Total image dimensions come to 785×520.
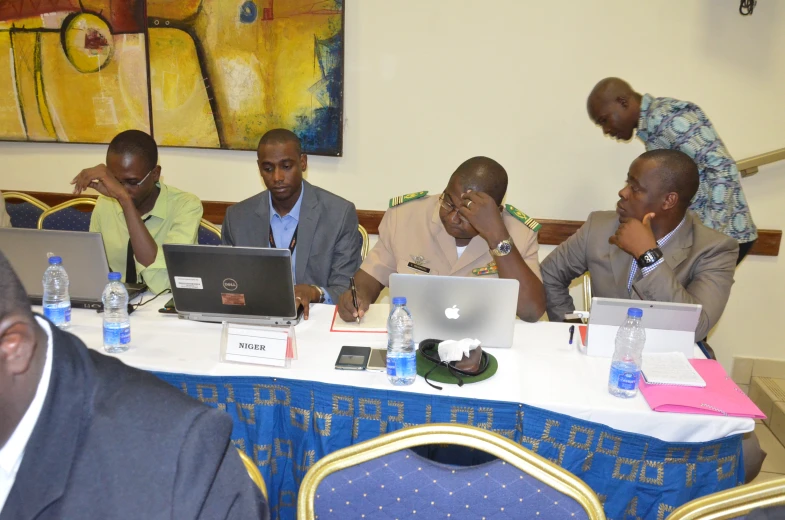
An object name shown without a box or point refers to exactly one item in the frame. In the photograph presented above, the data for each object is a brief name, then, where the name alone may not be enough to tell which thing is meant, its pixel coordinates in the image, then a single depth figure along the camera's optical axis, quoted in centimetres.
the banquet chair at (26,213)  343
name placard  188
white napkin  183
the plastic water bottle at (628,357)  174
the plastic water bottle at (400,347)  180
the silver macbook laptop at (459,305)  189
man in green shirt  263
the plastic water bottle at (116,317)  199
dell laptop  198
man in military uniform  229
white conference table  169
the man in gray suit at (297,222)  272
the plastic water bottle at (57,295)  214
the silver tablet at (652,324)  193
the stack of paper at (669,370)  181
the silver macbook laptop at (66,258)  217
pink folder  168
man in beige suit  220
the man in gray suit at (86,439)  78
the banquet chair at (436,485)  117
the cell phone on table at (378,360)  190
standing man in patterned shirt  282
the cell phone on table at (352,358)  190
